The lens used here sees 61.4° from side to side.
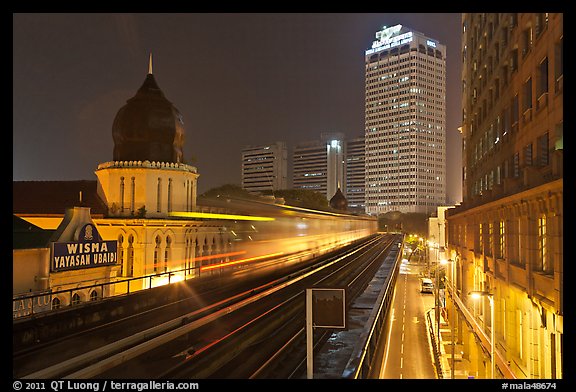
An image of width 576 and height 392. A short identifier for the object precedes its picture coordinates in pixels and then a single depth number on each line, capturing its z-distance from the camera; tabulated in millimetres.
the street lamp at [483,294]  16522
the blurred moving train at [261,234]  25922
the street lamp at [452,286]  38794
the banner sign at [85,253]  19938
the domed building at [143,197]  27906
